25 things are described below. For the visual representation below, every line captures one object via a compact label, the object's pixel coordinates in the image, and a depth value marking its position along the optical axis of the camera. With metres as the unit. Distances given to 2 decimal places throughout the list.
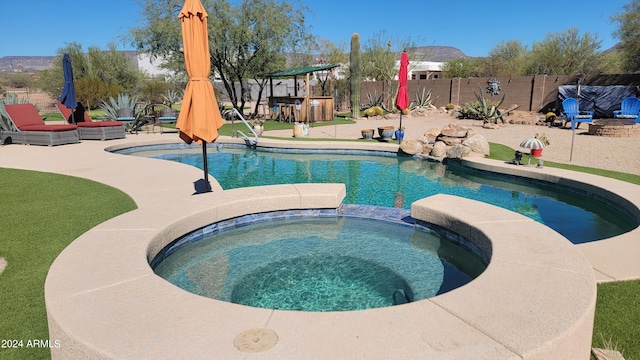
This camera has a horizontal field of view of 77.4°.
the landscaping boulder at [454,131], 11.98
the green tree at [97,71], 30.53
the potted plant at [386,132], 14.72
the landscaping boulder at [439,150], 11.60
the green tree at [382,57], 35.84
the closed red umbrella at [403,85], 14.16
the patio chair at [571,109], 19.01
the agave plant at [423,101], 28.34
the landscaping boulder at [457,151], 11.03
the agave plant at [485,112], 20.22
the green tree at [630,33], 24.25
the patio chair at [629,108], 18.22
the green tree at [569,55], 35.33
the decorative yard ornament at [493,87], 25.78
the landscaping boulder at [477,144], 11.27
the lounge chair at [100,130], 14.26
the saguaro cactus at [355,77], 25.27
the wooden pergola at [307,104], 21.44
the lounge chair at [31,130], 12.95
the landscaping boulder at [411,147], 12.34
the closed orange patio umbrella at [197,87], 5.78
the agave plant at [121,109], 17.03
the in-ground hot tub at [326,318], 2.45
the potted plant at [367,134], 15.48
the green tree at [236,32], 19.95
